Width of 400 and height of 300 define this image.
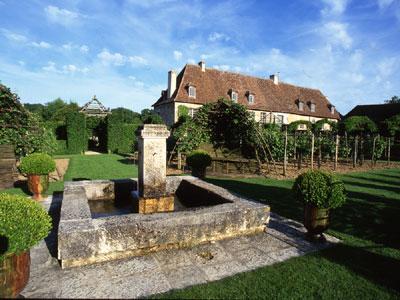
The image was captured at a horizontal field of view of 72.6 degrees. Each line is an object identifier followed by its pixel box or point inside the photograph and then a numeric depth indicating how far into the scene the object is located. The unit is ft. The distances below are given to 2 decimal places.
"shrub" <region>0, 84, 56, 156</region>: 33.99
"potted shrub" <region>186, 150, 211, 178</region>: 37.99
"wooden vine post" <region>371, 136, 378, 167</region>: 60.13
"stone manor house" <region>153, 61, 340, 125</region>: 95.35
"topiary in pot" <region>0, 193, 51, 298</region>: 10.14
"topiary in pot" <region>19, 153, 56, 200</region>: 24.61
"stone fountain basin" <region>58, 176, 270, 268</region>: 12.65
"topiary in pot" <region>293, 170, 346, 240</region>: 15.94
